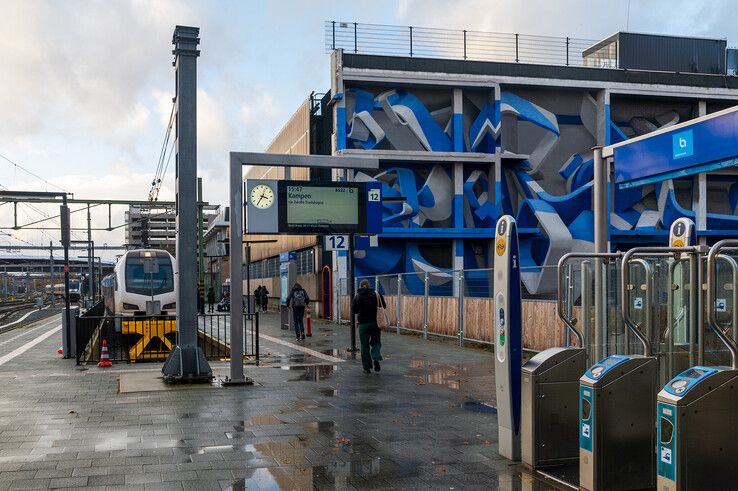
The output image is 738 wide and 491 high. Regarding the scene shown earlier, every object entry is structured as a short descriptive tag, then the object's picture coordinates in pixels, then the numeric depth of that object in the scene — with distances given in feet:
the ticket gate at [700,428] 17.93
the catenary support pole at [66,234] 56.29
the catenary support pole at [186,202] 43.01
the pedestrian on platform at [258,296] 146.87
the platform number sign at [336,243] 68.64
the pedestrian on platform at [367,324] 47.75
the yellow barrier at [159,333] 59.53
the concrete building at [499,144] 107.45
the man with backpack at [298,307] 77.20
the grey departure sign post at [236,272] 42.04
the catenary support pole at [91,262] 167.23
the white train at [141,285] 97.14
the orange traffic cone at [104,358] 52.42
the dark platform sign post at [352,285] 58.90
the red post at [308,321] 79.71
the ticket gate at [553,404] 23.48
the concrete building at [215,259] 234.09
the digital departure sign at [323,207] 51.57
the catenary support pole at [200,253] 116.98
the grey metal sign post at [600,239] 26.08
